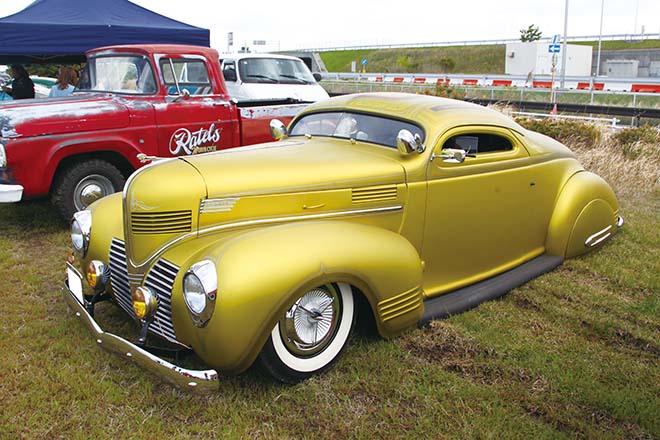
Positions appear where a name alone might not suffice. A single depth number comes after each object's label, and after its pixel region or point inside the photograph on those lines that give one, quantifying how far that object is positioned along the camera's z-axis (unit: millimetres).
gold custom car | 2926
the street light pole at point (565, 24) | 28177
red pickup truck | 5836
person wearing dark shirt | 9609
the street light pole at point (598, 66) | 39875
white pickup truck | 11406
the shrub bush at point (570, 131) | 10117
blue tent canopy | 9211
